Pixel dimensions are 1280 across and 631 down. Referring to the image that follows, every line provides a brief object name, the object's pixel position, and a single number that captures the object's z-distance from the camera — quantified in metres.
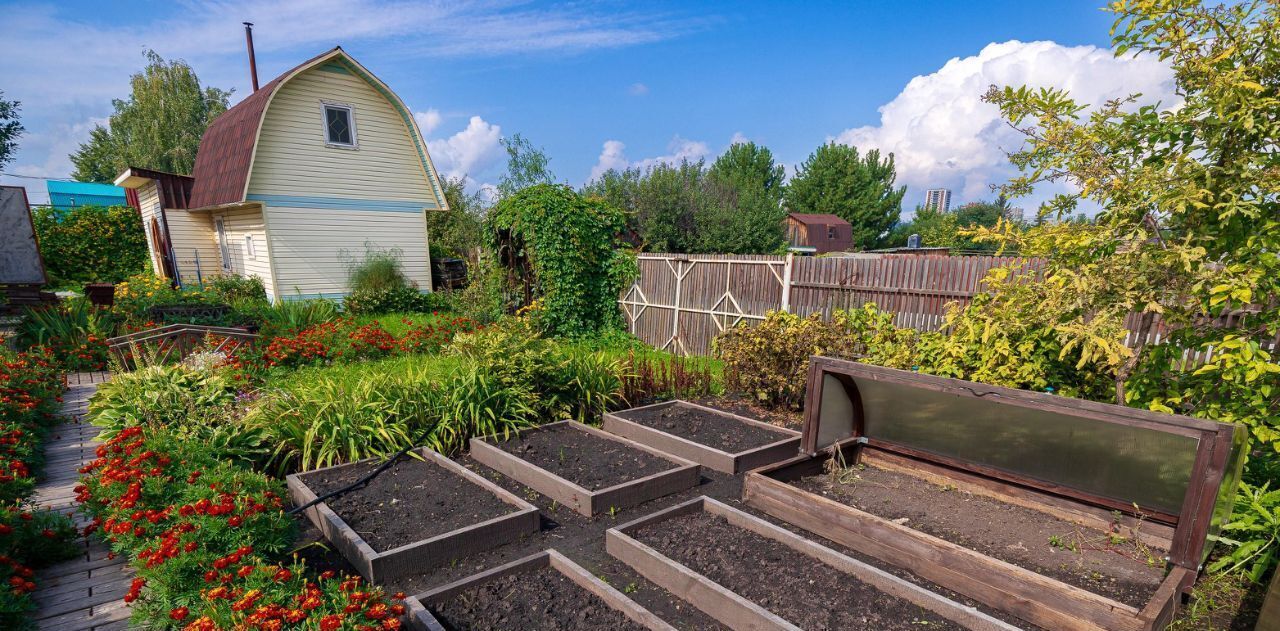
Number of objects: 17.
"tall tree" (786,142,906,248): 43.62
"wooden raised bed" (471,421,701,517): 4.18
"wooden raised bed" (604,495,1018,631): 2.69
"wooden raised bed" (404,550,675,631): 2.66
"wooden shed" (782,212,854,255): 40.34
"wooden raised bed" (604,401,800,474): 5.04
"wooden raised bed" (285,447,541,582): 3.26
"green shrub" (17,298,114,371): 7.58
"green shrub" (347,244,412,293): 13.60
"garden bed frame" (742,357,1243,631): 2.64
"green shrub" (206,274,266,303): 12.54
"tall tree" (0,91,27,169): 12.62
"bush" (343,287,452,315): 13.26
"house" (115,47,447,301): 12.54
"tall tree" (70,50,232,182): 24.86
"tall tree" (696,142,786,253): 21.48
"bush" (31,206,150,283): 16.81
